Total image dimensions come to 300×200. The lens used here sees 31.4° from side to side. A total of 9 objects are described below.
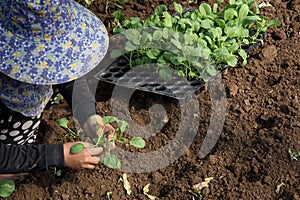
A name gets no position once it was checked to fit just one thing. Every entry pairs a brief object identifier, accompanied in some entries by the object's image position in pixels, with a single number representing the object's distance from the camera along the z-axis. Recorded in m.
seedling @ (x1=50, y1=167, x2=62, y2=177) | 2.57
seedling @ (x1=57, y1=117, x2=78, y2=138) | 2.36
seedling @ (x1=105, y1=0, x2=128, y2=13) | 3.21
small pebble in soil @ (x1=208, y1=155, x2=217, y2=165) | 2.61
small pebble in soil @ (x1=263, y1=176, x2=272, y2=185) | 2.52
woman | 1.76
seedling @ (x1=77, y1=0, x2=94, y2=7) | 3.27
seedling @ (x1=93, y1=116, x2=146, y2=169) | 2.20
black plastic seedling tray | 2.76
